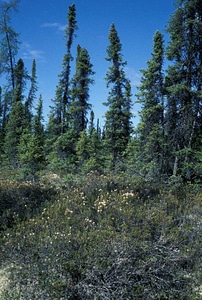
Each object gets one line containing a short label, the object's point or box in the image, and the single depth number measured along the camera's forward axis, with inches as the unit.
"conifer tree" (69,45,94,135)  759.1
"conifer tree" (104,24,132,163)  690.2
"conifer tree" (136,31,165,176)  503.8
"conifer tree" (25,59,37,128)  1400.6
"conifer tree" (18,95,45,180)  489.1
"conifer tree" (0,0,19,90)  848.3
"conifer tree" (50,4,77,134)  798.6
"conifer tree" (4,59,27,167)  786.8
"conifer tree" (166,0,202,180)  388.5
